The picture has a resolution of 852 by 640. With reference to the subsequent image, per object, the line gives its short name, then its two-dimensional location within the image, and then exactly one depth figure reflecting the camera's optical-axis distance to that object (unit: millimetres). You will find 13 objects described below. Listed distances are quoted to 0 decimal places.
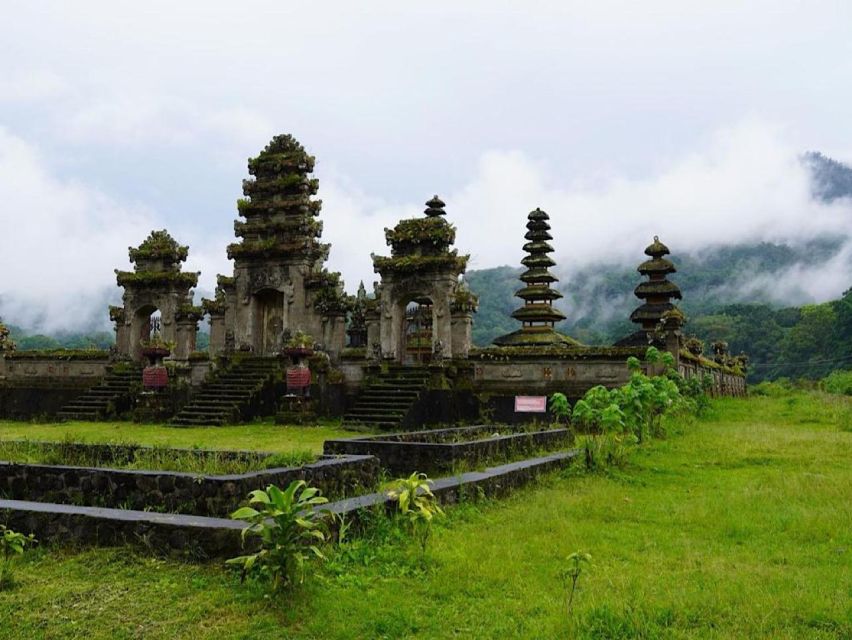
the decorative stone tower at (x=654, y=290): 37406
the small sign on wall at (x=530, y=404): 23281
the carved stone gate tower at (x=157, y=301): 30891
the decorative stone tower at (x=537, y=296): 38344
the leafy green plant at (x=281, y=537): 6430
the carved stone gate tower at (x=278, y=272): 28203
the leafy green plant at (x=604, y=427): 13927
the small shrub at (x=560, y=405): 18094
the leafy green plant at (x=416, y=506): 8039
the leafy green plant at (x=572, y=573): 6233
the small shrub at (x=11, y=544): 7441
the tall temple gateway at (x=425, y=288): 25875
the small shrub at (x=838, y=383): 45497
